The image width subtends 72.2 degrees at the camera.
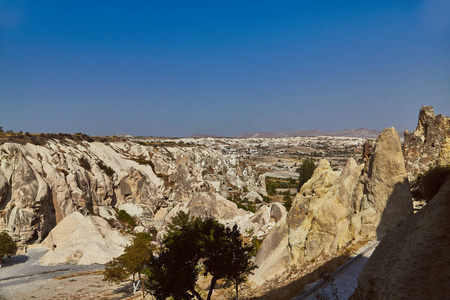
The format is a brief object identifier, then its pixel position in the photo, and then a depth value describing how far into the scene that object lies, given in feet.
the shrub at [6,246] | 119.65
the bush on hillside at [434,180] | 31.60
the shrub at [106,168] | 243.60
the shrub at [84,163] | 232.73
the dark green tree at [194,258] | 44.55
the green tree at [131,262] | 90.79
